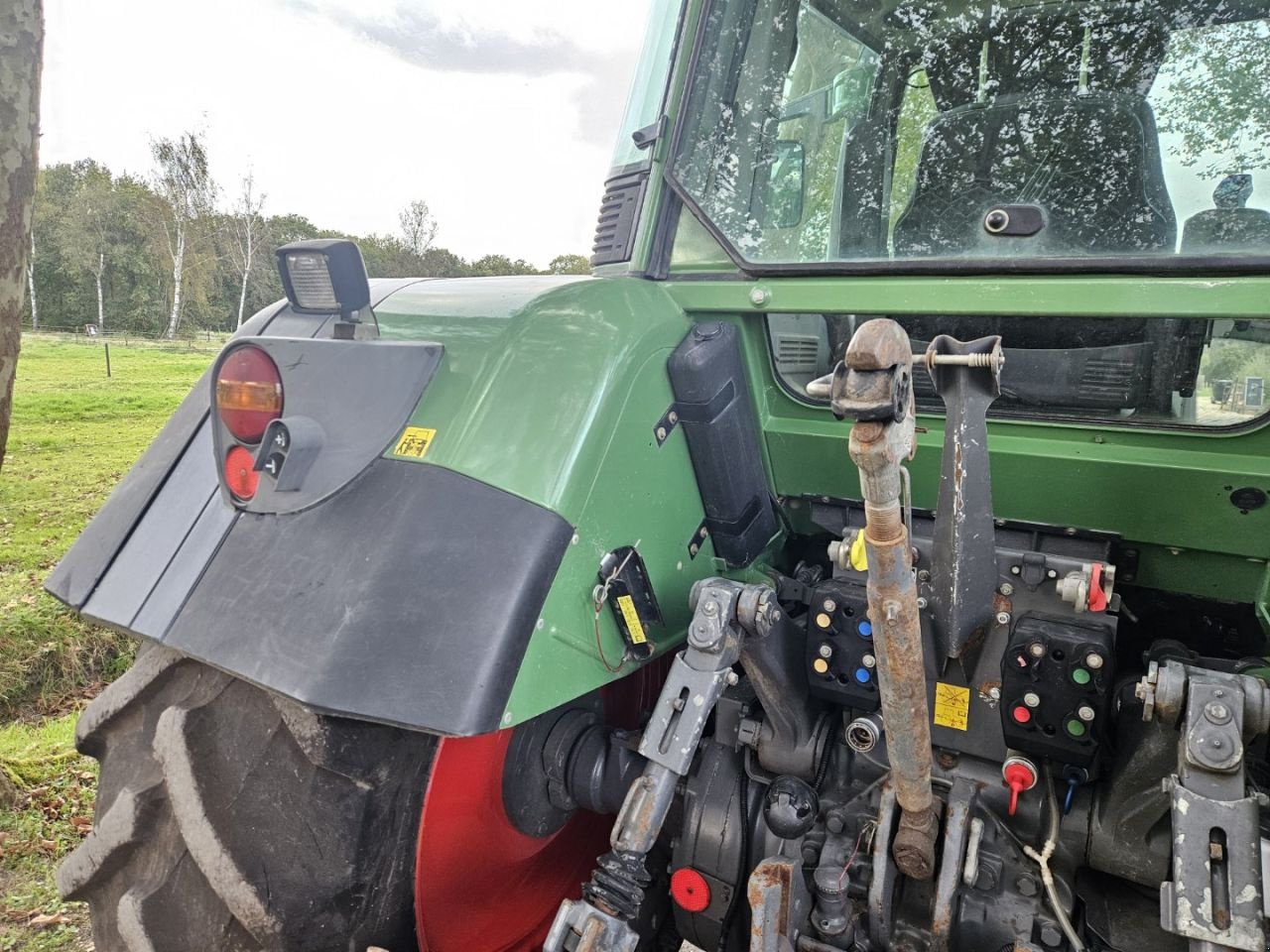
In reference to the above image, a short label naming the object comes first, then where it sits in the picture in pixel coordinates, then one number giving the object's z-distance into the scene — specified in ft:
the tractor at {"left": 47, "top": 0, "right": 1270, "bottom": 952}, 3.77
